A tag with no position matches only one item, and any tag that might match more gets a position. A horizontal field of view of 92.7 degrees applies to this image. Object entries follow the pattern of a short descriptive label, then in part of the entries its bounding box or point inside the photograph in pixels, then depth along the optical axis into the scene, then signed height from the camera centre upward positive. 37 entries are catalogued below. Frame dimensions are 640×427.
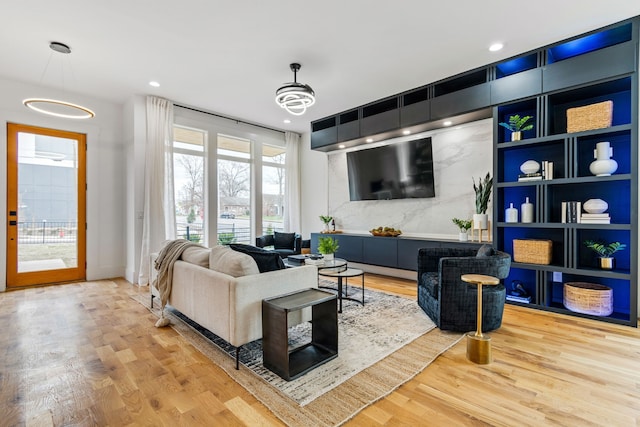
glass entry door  4.65 +0.12
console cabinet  4.76 -0.63
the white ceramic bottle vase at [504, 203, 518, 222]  3.93 -0.04
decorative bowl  5.46 -0.36
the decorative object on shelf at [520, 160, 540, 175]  3.80 +0.56
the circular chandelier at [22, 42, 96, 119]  3.56 +1.37
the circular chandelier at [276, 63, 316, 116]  3.79 +1.49
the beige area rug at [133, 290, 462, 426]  1.85 -1.17
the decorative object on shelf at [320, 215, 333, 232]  6.56 -0.17
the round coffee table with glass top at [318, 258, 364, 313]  3.63 -0.74
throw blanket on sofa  3.18 -0.60
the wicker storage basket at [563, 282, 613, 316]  3.30 -0.96
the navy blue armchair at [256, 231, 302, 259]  6.25 -0.61
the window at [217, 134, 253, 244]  6.38 +0.49
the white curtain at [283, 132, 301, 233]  7.35 +0.61
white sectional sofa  2.29 -0.63
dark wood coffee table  2.14 -0.94
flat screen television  5.24 +0.75
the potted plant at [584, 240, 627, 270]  3.32 -0.42
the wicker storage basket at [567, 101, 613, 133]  3.28 +1.05
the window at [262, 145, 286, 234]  7.12 +0.59
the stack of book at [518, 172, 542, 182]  3.73 +0.44
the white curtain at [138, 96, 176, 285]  5.07 +0.54
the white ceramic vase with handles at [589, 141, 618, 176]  3.30 +0.54
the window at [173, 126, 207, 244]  5.79 +0.60
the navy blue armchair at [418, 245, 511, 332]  2.86 -0.79
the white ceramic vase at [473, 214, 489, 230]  4.37 -0.15
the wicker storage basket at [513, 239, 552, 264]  3.66 -0.48
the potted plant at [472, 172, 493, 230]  4.38 +0.12
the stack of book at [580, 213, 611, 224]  3.29 -0.07
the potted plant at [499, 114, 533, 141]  3.83 +1.12
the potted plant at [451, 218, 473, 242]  4.52 -0.24
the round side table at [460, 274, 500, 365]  2.37 -1.02
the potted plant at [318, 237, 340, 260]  4.04 -0.48
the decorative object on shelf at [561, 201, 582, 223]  3.46 +0.00
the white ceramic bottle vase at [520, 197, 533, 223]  3.81 +0.00
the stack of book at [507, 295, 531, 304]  3.82 -1.10
